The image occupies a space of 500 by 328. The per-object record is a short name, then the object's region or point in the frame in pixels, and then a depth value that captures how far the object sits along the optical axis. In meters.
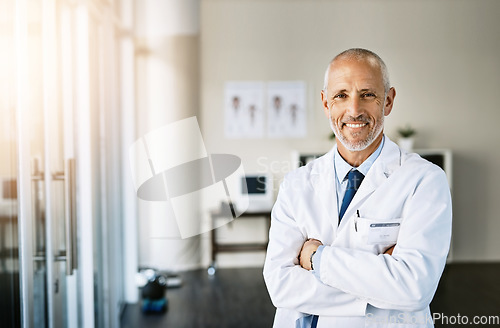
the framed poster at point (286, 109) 4.78
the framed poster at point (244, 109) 4.76
